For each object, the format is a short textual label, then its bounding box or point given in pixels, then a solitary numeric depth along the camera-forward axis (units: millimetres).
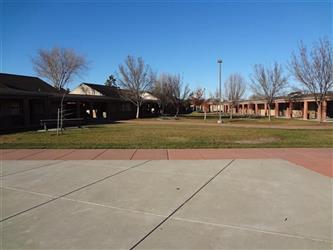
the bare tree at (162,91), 49562
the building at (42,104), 25417
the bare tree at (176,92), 50750
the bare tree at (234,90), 62344
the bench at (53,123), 27961
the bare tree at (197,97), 53059
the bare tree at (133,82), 45250
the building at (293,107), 43759
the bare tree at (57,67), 45094
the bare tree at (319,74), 26625
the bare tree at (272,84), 41938
